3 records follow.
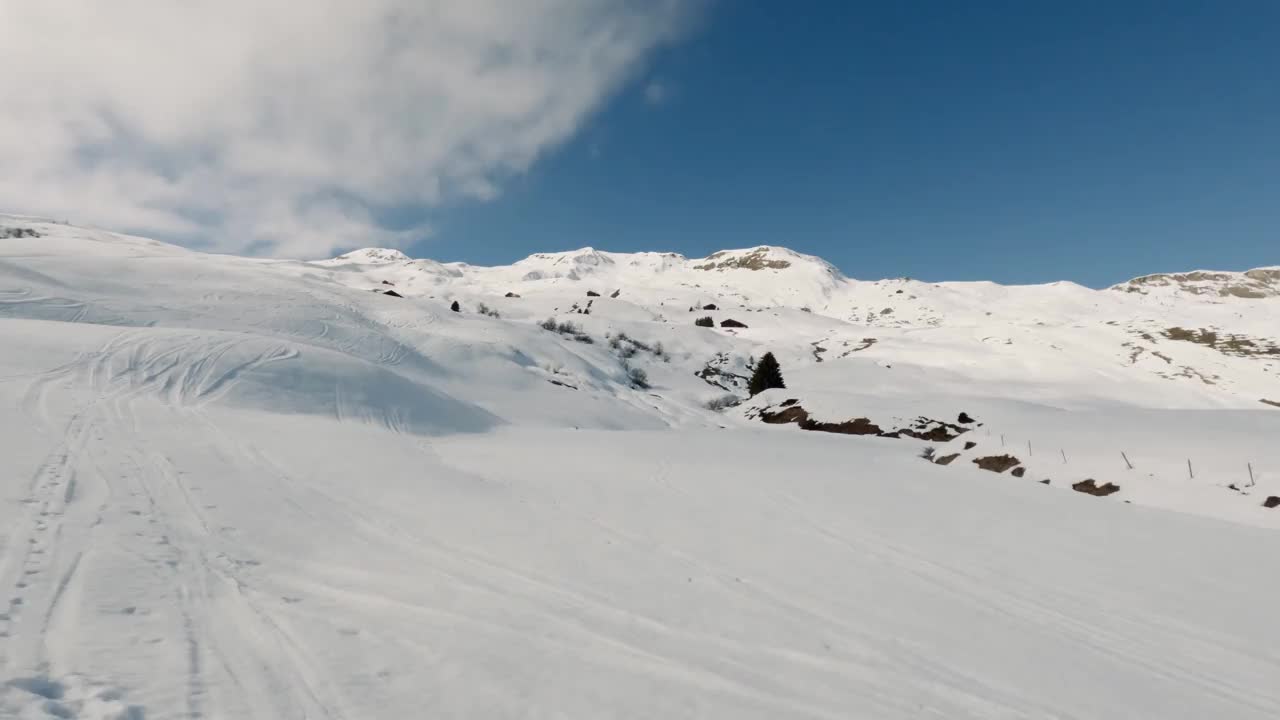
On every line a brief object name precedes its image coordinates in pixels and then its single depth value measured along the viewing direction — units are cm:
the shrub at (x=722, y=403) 4294
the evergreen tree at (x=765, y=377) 4569
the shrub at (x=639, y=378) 4578
